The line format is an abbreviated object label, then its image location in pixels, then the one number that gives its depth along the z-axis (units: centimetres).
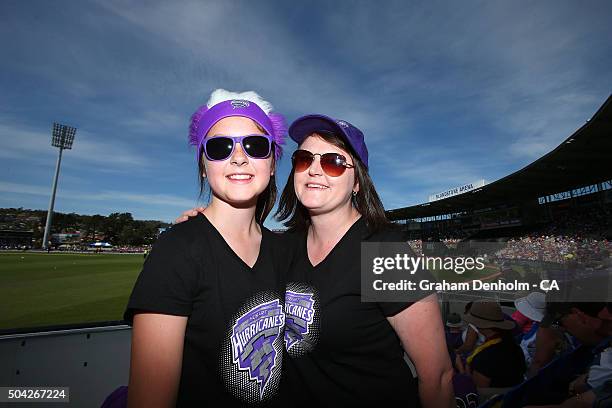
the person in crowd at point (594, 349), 244
